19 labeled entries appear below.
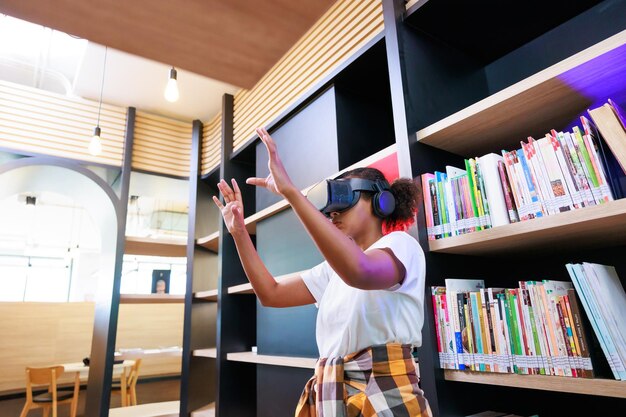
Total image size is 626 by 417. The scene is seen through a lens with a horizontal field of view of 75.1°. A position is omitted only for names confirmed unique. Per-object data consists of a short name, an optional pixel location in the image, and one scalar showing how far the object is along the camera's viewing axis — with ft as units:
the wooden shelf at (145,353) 12.59
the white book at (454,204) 5.10
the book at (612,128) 3.80
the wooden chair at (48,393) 18.03
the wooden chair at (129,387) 20.36
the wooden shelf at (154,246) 13.35
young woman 3.28
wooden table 19.20
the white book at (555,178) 4.17
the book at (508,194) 4.62
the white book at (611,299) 3.71
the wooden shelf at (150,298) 12.68
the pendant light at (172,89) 9.71
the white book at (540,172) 4.30
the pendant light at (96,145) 11.58
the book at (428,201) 5.38
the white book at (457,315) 4.75
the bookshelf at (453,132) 4.55
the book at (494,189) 4.70
